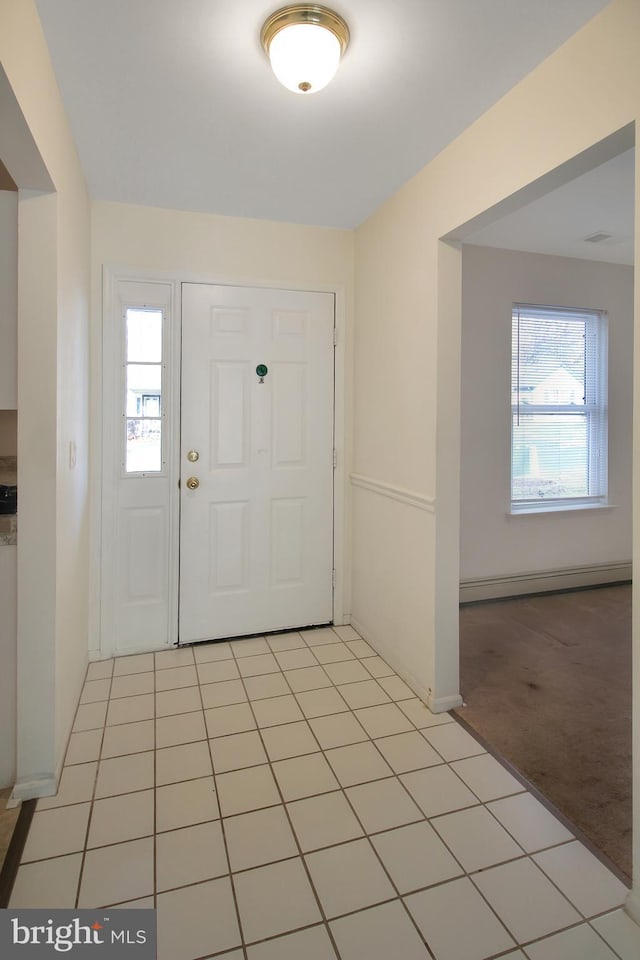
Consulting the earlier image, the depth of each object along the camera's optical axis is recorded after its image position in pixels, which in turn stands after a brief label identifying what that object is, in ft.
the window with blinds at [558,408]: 13.02
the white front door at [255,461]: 10.05
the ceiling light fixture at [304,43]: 5.08
